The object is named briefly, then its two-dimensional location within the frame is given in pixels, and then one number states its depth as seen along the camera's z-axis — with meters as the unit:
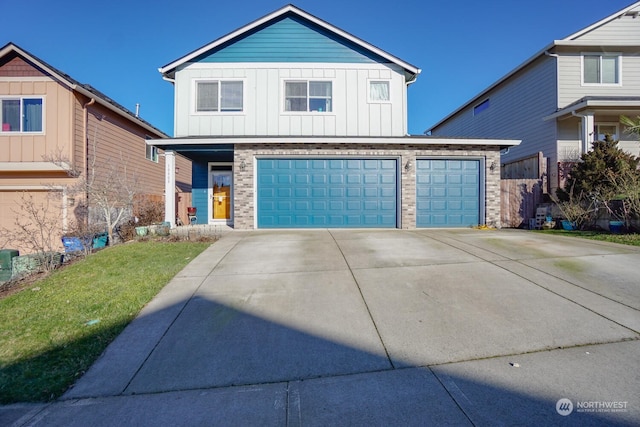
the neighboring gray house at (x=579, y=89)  12.25
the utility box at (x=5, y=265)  6.93
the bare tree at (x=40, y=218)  10.25
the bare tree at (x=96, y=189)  9.25
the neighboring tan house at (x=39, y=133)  10.26
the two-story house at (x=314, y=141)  10.27
